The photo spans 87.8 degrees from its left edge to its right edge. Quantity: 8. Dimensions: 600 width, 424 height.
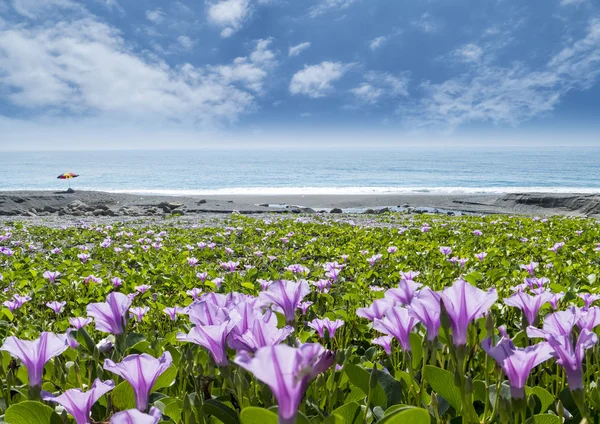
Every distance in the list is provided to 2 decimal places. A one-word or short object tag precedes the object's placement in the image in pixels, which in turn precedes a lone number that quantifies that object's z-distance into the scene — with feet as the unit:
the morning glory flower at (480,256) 13.86
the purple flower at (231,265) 11.92
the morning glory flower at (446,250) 14.70
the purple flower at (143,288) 10.53
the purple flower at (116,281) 11.15
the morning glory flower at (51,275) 12.08
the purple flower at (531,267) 10.68
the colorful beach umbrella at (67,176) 76.74
